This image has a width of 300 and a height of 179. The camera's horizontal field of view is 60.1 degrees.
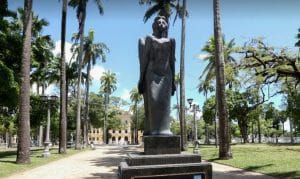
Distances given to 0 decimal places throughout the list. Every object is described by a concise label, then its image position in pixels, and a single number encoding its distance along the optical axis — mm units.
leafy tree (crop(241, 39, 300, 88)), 14766
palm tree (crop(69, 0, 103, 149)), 25363
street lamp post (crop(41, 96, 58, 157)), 16897
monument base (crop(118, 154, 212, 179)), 4699
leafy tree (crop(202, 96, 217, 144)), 38394
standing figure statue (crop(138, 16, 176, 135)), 5492
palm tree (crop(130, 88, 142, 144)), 57406
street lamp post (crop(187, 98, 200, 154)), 21107
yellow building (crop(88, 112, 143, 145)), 82922
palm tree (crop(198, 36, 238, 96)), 32228
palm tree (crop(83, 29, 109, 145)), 34051
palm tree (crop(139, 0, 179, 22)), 24272
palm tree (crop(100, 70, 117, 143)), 56053
